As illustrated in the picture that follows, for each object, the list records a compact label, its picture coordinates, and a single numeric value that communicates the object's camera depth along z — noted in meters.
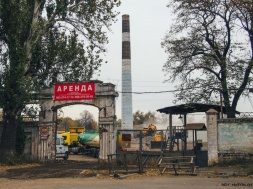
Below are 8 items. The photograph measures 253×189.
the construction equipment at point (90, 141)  36.25
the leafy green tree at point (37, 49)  21.69
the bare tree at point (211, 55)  23.47
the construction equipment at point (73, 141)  39.16
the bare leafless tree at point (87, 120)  99.91
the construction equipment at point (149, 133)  21.69
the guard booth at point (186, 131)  20.36
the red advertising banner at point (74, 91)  23.03
